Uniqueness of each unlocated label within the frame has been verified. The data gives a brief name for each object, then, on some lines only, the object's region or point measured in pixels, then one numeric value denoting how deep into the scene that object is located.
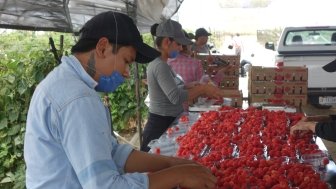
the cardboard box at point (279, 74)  5.86
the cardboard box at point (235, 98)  5.86
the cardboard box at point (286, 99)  5.84
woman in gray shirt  4.44
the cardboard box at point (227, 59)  7.41
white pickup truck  9.70
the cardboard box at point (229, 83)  7.41
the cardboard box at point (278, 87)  5.86
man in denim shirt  1.65
